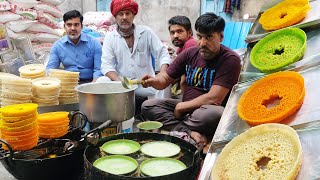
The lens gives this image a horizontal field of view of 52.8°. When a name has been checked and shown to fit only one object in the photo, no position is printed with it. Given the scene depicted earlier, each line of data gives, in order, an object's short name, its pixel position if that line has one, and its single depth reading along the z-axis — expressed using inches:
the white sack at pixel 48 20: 212.4
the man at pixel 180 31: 164.1
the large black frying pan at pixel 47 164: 86.2
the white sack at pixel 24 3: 198.8
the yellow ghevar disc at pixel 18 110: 88.8
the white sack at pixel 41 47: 212.2
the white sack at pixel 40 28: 210.1
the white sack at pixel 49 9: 211.3
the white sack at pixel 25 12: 198.8
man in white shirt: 162.5
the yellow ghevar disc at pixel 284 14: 93.5
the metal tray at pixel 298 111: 56.5
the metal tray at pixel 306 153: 44.4
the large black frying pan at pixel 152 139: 63.2
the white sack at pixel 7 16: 193.3
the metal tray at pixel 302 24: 87.8
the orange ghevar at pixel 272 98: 59.4
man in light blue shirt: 175.5
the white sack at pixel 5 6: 191.0
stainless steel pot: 100.1
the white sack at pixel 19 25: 196.5
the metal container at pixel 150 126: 110.8
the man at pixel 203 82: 122.0
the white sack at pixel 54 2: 217.4
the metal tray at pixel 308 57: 72.6
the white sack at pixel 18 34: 197.3
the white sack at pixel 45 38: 213.6
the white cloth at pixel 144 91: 158.6
